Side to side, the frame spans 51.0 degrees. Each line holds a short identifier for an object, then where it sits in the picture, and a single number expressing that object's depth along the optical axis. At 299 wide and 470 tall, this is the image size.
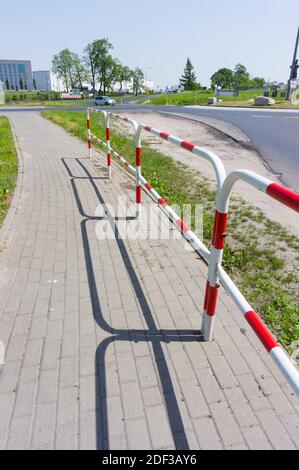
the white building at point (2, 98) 60.59
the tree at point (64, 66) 78.38
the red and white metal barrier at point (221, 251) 1.56
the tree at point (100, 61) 80.19
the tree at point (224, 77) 95.69
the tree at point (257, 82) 94.25
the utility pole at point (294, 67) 35.31
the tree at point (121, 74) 83.75
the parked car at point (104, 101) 50.19
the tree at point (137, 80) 93.44
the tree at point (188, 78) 91.62
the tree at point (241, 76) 90.31
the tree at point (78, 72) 80.82
